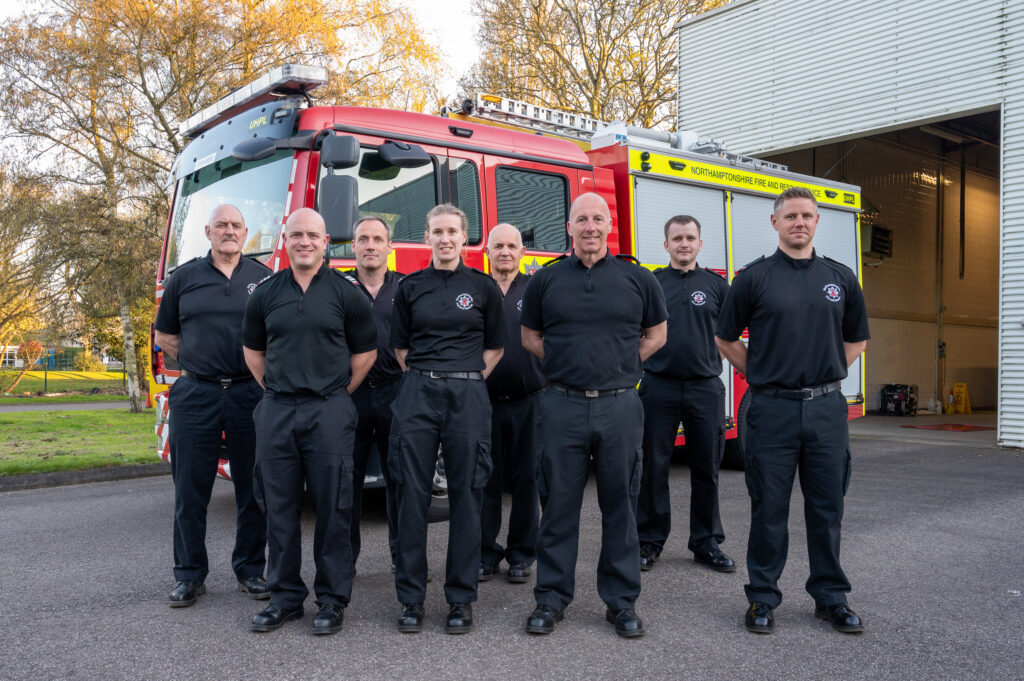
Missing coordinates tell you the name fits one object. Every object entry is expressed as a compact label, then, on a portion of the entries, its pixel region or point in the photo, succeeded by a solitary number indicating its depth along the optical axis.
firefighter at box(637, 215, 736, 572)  4.98
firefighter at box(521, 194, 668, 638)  3.84
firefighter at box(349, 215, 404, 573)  4.44
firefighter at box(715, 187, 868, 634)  3.89
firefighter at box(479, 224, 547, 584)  4.64
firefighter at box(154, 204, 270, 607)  4.26
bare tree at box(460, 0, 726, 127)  20.72
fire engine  5.18
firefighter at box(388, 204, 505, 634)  3.90
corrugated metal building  10.81
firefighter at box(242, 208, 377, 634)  3.80
